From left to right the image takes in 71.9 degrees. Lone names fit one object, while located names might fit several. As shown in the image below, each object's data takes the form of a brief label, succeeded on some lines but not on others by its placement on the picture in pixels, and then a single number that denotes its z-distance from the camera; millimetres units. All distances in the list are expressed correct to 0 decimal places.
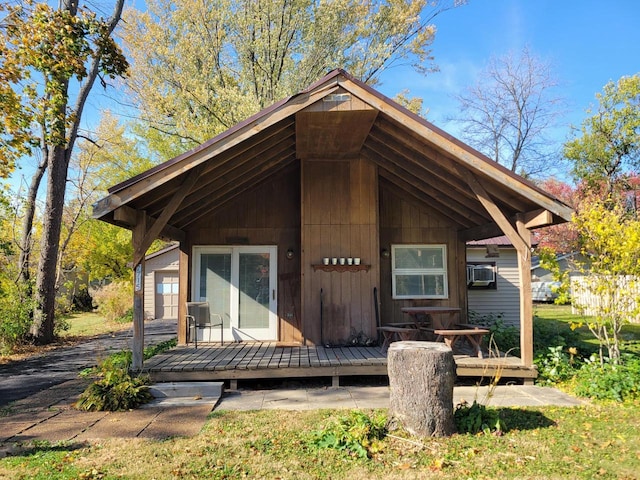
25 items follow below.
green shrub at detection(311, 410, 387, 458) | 3754
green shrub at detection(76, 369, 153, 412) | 5012
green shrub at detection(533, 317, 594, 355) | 7219
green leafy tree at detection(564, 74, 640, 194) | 20781
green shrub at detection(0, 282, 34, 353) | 9500
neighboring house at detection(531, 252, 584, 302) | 21953
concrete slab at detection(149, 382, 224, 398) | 5503
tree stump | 4008
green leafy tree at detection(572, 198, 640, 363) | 5832
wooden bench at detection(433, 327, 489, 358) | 6078
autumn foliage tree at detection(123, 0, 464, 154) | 14617
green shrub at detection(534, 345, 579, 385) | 6062
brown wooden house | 5617
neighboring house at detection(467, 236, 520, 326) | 12805
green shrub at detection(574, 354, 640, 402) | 5223
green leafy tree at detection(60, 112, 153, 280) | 18641
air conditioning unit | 12797
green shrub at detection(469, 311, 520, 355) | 8277
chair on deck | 7844
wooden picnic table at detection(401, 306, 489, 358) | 6182
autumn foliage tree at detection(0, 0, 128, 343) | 6480
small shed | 16438
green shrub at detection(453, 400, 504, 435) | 4160
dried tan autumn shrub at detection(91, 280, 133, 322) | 16156
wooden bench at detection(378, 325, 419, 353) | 6551
